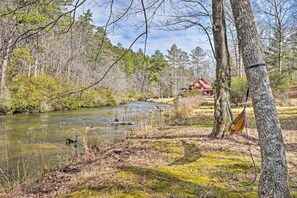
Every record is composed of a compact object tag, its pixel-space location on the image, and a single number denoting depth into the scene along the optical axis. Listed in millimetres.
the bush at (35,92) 16589
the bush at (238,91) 14673
